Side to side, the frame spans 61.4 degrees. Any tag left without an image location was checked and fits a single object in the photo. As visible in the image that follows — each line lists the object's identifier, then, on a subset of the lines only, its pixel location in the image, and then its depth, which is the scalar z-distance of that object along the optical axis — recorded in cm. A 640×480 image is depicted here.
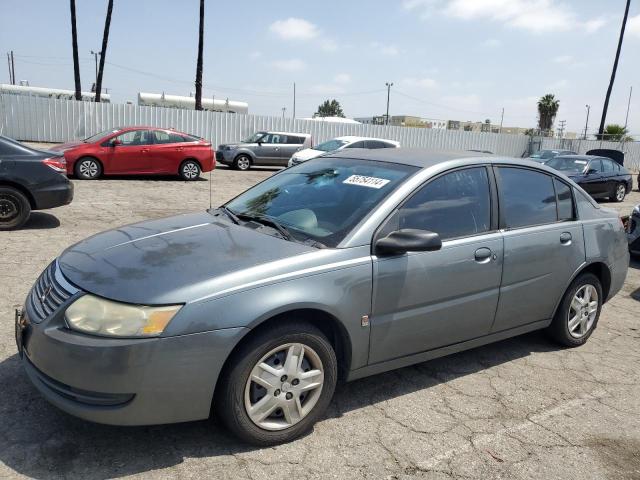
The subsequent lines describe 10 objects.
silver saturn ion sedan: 254
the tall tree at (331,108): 10787
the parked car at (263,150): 1984
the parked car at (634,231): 785
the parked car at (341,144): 1764
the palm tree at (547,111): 5494
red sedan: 1362
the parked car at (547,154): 1632
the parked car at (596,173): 1489
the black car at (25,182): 734
